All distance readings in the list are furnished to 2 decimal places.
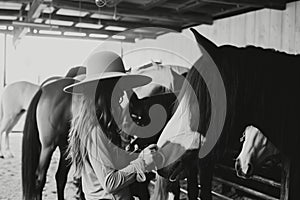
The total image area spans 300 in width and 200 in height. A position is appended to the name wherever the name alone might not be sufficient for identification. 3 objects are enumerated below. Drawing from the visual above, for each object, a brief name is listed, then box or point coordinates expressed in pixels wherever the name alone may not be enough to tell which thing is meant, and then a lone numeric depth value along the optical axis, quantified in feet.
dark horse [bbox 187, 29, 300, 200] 6.49
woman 6.86
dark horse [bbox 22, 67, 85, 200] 6.95
